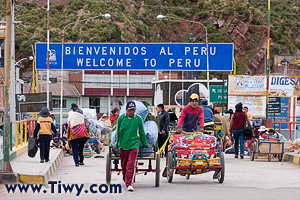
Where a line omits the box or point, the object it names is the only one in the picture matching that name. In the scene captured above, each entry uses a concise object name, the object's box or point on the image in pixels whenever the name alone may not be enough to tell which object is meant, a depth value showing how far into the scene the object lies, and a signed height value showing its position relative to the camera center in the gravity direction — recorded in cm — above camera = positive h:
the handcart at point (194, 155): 1373 -148
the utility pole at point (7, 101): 1462 -50
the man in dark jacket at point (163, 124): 2131 -135
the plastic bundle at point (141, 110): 1367 -60
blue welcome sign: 3281 +107
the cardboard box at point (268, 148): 2170 -207
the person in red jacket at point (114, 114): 2777 -140
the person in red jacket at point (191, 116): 1535 -79
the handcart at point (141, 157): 1311 -146
